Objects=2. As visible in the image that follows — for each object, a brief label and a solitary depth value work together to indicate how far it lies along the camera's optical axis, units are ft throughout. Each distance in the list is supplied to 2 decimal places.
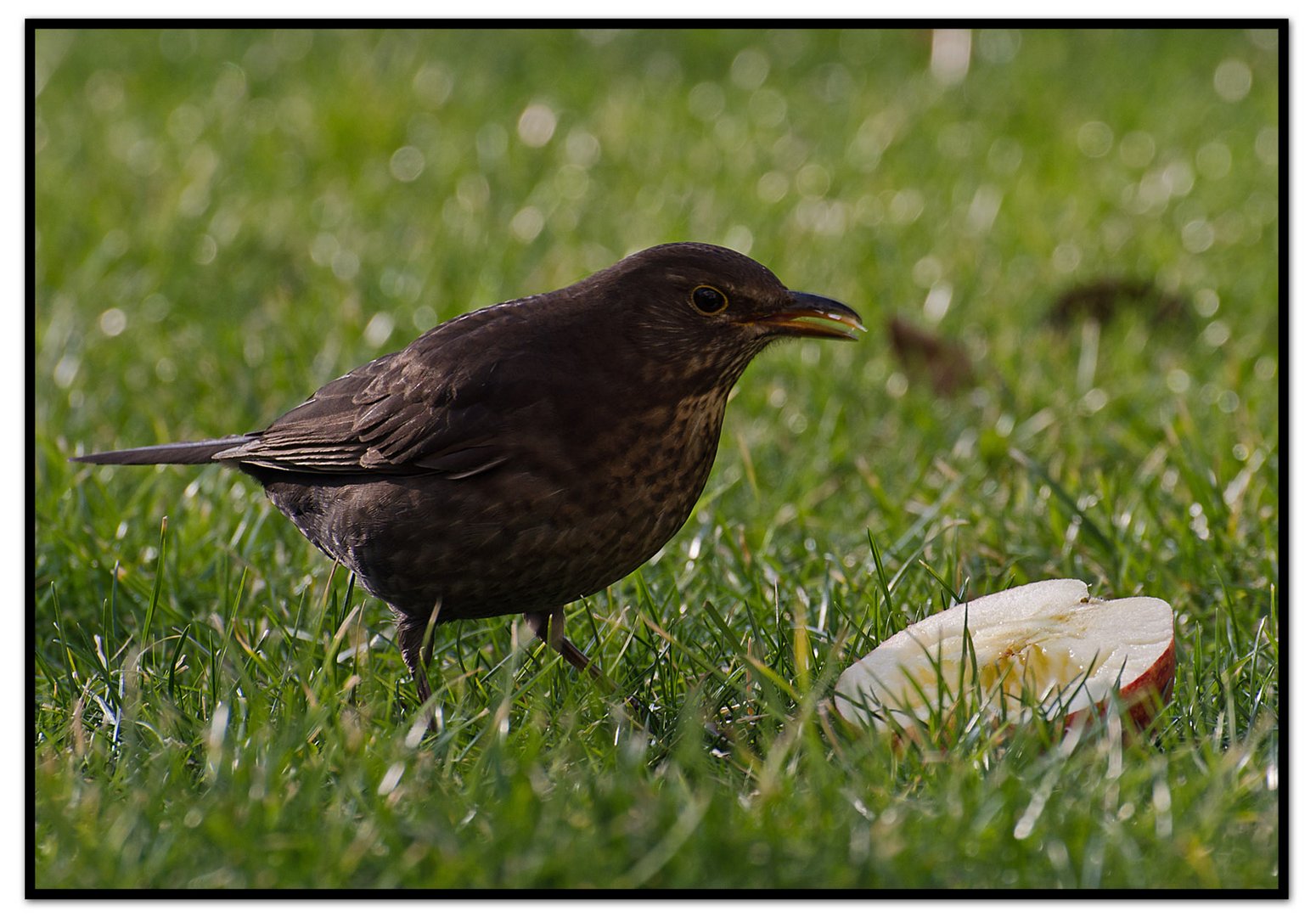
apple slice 20.93
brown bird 22.11
